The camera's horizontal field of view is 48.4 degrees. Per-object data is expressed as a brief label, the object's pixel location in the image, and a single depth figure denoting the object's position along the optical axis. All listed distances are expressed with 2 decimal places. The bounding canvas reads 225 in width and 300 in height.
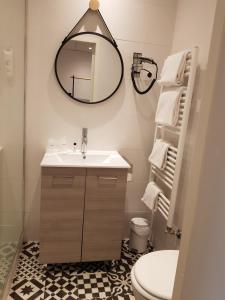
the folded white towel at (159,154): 1.88
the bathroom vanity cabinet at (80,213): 1.80
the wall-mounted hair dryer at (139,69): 2.14
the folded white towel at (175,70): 1.69
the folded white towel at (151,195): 2.00
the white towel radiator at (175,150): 1.63
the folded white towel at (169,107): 1.73
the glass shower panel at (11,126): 1.54
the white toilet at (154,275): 1.22
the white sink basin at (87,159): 1.80
